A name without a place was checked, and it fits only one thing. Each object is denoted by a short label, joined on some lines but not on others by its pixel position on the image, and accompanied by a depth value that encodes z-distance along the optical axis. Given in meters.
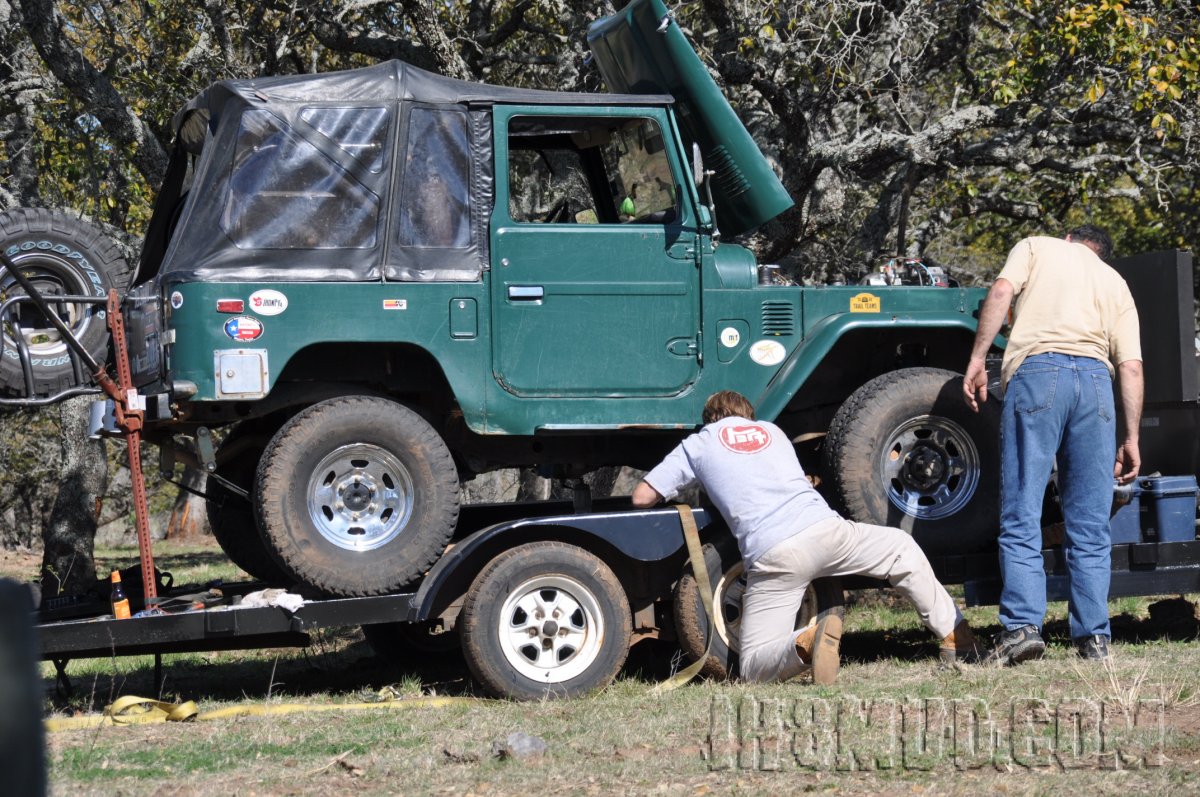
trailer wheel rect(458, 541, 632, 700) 12.99
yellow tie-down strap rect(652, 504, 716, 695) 13.33
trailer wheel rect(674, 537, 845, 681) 13.50
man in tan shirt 13.64
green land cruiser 13.05
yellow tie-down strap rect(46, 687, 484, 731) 12.44
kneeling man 13.11
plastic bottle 12.76
